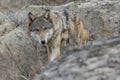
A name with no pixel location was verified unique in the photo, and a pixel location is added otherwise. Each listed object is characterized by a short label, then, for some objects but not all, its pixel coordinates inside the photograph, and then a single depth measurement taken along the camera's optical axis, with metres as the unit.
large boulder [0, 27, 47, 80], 15.90
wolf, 17.81
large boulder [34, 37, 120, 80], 7.09
